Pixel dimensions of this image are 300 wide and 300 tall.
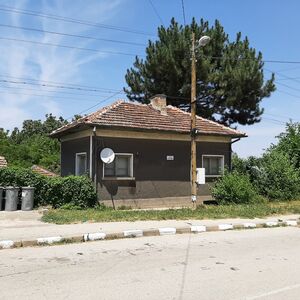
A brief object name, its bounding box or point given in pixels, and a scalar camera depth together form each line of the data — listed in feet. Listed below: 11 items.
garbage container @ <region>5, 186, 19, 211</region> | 52.90
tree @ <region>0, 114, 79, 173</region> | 104.22
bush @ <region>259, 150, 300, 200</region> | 74.49
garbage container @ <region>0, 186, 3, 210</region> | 53.31
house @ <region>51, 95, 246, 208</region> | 61.26
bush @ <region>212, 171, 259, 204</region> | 65.87
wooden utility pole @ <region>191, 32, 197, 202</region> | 57.72
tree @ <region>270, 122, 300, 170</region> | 90.22
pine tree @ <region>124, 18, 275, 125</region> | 98.89
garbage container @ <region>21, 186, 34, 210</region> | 53.47
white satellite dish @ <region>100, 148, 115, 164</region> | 59.41
